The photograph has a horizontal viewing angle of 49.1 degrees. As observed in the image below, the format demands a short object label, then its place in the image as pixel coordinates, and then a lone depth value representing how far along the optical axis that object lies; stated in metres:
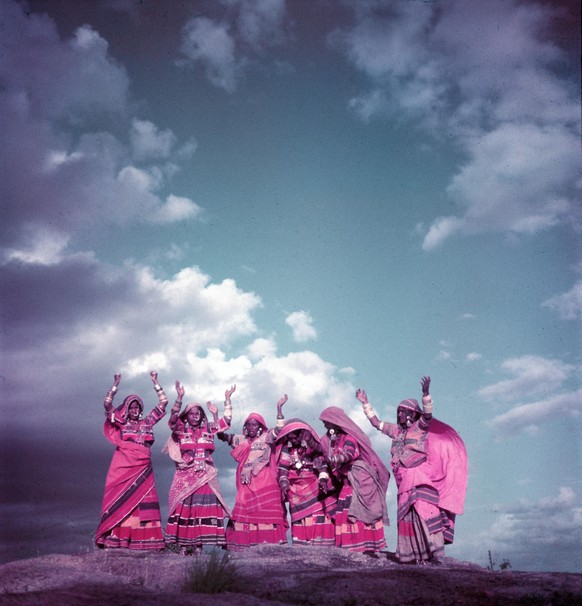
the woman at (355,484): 10.72
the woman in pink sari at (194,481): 10.95
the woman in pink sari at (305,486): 10.98
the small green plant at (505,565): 13.49
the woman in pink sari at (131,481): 10.91
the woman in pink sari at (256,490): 11.05
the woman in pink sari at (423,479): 9.97
